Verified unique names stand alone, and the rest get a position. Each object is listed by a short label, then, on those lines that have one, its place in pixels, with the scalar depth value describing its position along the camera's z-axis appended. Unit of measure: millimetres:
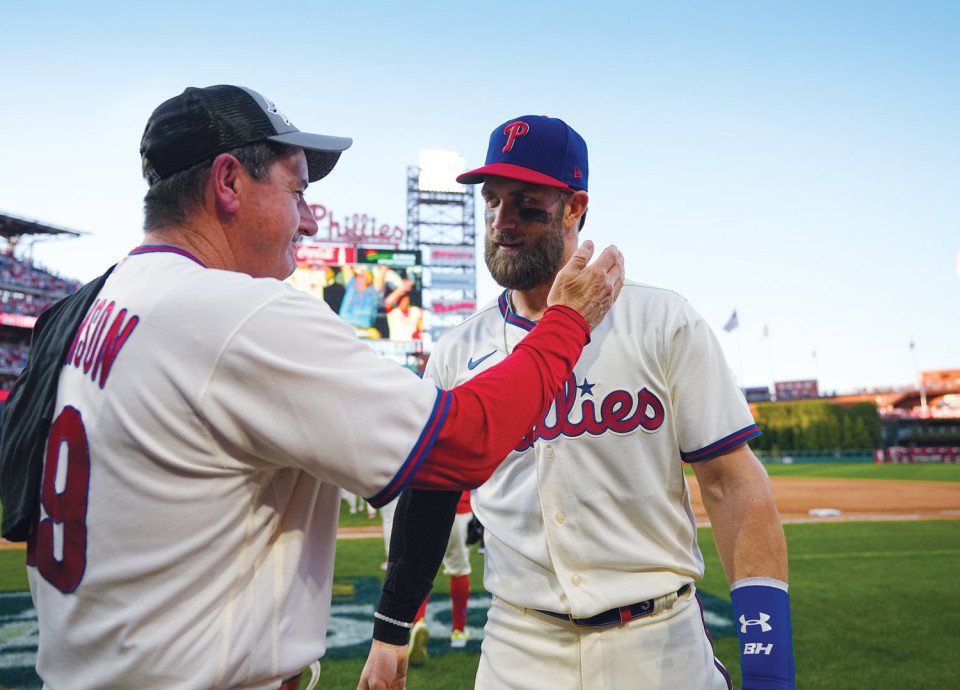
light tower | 32469
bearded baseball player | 1947
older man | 1209
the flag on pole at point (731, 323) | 44219
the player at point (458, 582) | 6070
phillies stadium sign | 31531
